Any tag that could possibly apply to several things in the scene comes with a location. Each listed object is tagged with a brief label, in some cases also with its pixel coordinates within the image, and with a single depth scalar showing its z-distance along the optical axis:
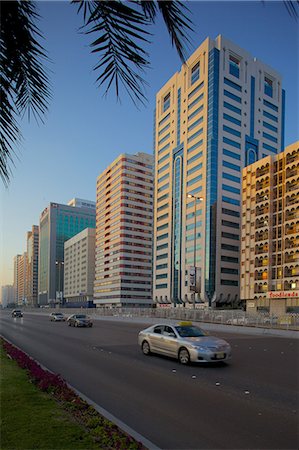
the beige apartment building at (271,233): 66.50
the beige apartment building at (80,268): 163.88
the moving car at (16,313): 64.06
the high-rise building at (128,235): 130.50
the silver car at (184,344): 12.80
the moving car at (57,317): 50.38
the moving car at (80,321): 34.94
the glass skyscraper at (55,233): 189.62
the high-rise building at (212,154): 94.44
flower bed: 5.09
